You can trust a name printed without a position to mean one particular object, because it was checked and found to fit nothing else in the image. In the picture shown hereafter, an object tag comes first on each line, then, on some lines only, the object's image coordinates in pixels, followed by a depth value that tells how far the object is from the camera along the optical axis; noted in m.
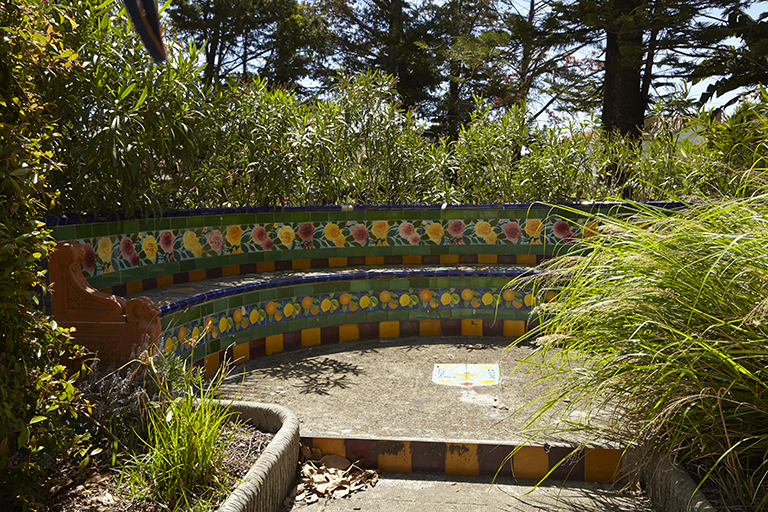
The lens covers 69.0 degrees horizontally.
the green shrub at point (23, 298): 1.52
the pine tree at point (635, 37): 8.45
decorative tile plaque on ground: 3.49
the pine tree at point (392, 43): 15.20
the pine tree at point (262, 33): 15.47
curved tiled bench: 2.70
